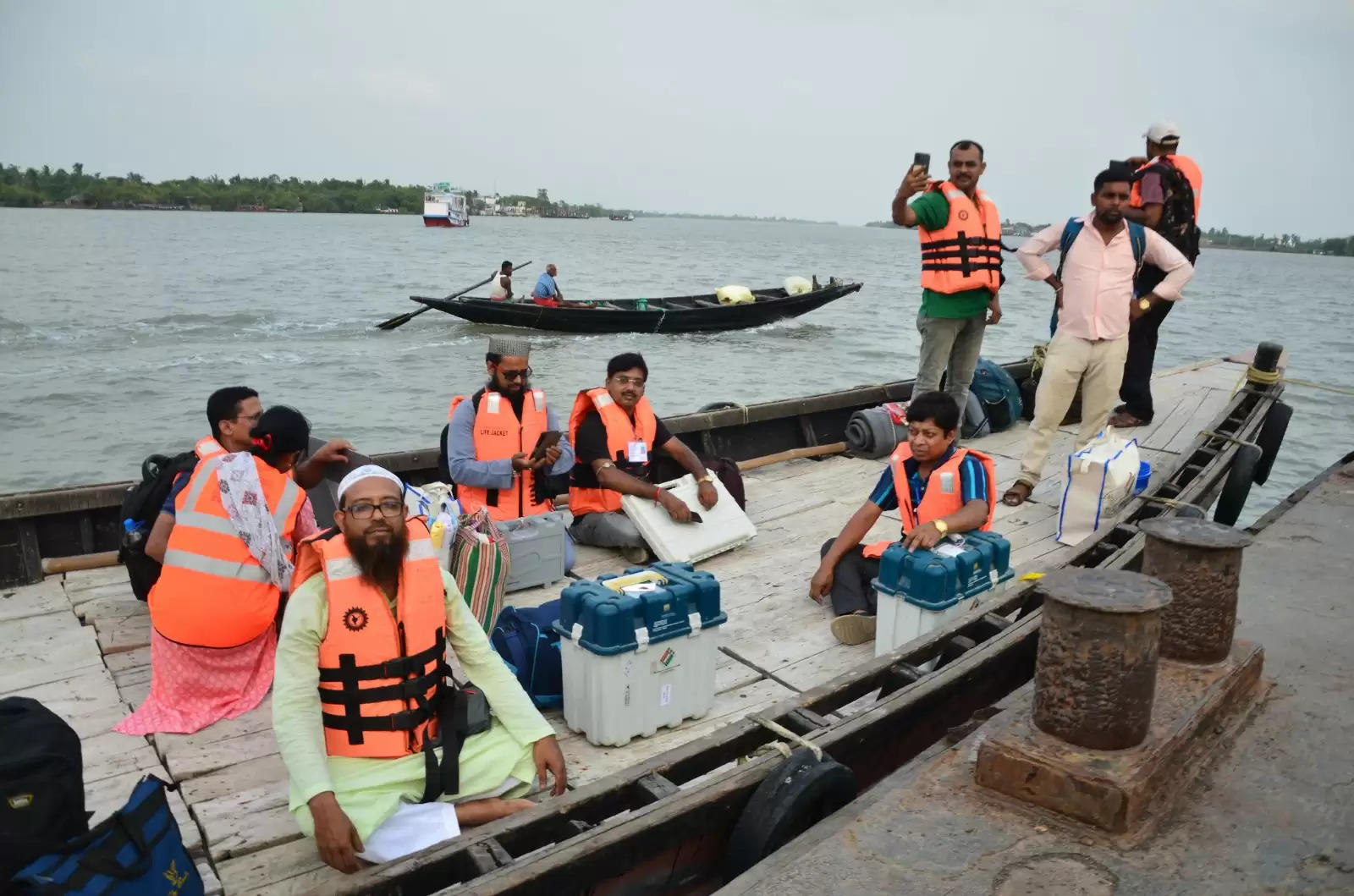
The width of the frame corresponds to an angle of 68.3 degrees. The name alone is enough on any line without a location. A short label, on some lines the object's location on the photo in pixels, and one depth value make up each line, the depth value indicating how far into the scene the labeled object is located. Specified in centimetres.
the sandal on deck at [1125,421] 794
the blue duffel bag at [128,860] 209
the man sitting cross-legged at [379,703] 277
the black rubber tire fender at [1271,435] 782
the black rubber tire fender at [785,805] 246
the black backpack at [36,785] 217
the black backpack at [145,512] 398
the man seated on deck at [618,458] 533
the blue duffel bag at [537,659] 380
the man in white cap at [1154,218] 687
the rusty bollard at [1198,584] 287
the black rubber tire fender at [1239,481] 597
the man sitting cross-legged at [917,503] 434
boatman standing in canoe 2286
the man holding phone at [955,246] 635
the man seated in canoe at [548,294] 2162
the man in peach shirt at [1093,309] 586
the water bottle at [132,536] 405
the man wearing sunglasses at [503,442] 508
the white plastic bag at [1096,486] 555
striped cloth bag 436
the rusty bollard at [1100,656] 234
